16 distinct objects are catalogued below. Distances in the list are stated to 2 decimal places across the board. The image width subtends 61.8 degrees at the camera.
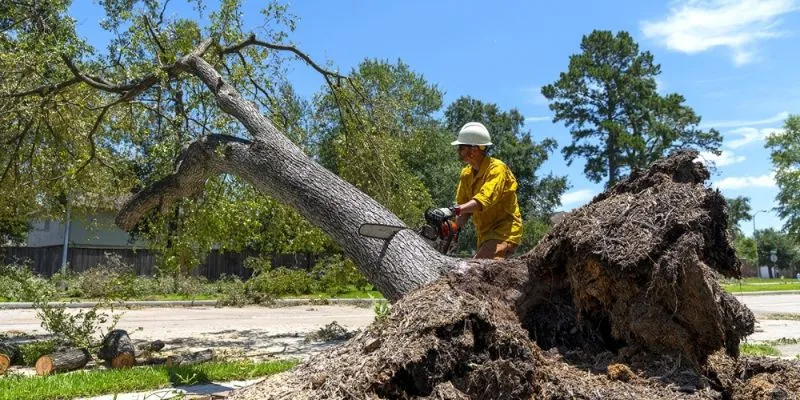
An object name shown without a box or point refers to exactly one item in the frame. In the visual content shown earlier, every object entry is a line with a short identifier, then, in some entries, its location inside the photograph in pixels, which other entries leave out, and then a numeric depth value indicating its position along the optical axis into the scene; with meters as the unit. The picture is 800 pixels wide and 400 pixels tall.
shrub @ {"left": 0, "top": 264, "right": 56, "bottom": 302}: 8.29
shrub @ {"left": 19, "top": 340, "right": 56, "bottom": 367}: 7.59
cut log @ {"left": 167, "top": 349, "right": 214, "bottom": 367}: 7.32
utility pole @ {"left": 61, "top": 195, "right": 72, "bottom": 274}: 24.05
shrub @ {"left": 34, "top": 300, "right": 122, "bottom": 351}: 7.70
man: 5.50
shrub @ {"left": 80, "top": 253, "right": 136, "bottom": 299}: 9.21
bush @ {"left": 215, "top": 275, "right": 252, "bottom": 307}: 18.47
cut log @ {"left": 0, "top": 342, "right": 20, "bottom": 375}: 7.53
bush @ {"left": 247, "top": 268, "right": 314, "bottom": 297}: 18.16
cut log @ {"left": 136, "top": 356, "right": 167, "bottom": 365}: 7.62
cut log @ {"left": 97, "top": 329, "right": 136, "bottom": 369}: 7.29
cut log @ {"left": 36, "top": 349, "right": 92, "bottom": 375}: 6.89
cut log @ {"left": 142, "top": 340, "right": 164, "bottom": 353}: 8.38
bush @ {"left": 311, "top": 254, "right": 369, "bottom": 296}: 10.95
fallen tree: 3.35
